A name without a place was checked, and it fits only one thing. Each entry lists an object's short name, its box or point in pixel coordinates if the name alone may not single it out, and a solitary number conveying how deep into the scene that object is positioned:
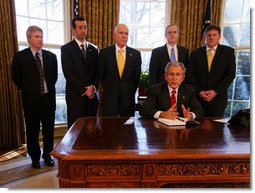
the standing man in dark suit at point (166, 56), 2.89
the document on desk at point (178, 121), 1.80
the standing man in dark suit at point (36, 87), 2.74
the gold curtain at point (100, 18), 4.07
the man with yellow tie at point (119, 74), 2.79
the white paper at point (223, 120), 1.99
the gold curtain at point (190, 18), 4.28
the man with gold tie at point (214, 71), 2.72
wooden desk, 1.19
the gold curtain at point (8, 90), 3.43
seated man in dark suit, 2.11
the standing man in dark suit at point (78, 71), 2.82
